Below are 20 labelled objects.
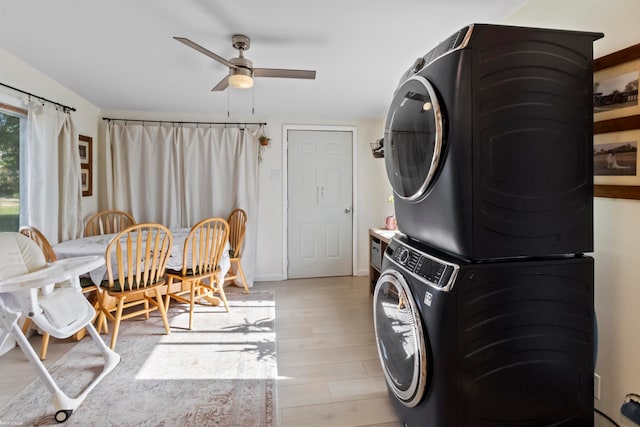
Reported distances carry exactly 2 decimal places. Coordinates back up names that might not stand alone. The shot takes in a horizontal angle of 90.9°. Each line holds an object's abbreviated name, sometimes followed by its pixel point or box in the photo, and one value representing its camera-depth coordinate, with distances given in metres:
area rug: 1.67
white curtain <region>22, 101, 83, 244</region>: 2.58
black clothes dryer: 1.07
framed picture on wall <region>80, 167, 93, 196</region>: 3.49
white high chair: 1.61
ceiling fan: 2.03
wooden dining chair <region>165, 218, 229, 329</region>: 2.71
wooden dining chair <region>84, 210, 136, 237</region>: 3.45
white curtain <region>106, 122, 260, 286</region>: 3.81
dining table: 2.41
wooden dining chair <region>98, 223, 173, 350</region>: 2.32
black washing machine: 1.10
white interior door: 4.18
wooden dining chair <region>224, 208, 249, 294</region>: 3.63
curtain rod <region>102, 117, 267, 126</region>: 3.84
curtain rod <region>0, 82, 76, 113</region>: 2.36
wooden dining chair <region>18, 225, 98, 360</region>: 2.40
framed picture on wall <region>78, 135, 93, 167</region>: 3.45
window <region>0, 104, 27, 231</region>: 2.49
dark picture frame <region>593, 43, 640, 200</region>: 1.22
